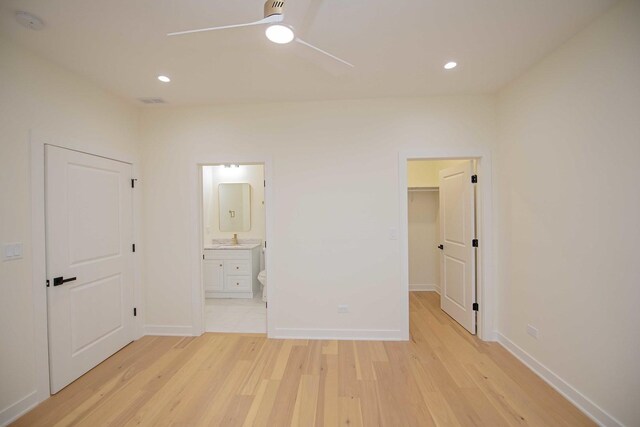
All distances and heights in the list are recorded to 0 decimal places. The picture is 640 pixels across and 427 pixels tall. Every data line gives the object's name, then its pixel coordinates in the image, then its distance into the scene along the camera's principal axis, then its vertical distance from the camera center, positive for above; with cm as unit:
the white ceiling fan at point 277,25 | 116 +94
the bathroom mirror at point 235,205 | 479 +15
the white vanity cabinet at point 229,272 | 425 -103
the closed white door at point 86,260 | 206 -45
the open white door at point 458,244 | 289 -42
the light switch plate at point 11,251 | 175 -27
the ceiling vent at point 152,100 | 276 +128
